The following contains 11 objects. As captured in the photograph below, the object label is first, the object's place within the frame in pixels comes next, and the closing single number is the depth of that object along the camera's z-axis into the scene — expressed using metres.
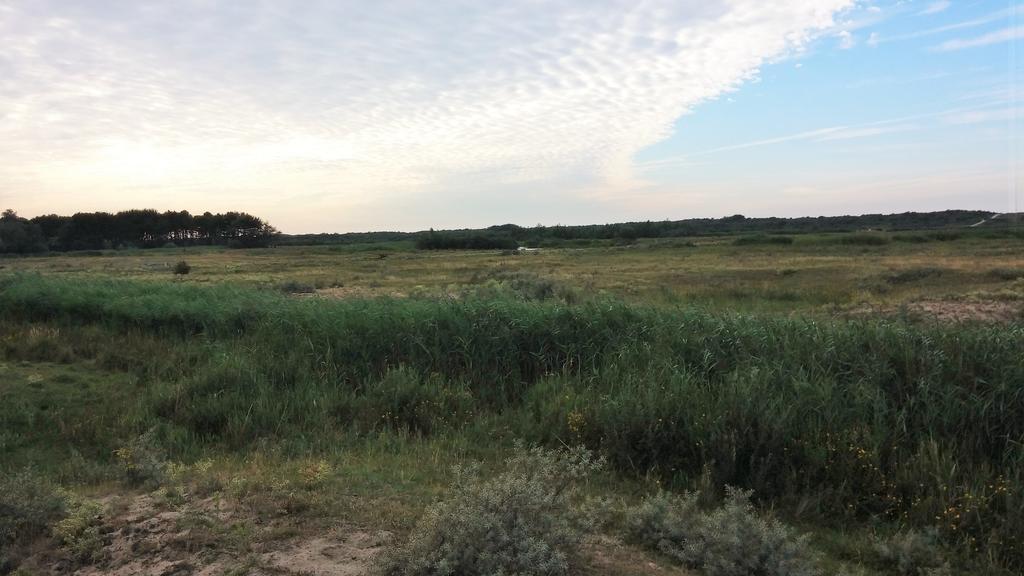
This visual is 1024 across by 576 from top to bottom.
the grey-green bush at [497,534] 3.36
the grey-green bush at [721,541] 3.58
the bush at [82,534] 4.11
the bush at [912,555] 4.11
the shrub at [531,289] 15.96
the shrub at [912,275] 26.48
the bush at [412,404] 7.37
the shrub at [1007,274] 24.86
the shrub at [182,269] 34.55
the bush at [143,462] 5.28
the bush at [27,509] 4.29
